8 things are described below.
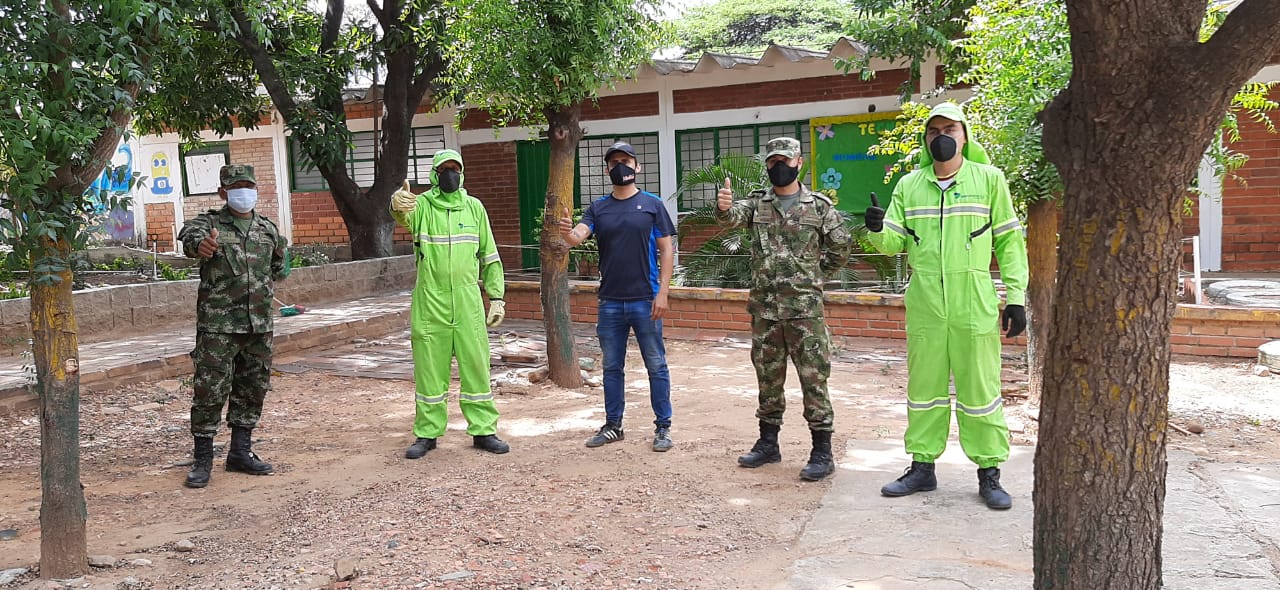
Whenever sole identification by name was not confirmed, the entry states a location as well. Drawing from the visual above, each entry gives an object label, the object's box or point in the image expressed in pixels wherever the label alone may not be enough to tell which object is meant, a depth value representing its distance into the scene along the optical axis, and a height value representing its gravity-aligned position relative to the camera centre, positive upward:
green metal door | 14.89 +0.51
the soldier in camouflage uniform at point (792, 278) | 4.99 -0.36
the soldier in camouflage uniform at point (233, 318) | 5.36 -0.52
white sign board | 17.73 +0.91
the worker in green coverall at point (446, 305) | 5.62 -0.50
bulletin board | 12.59 +0.58
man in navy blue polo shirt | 5.62 -0.32
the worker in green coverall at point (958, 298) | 4.37 -0.42
